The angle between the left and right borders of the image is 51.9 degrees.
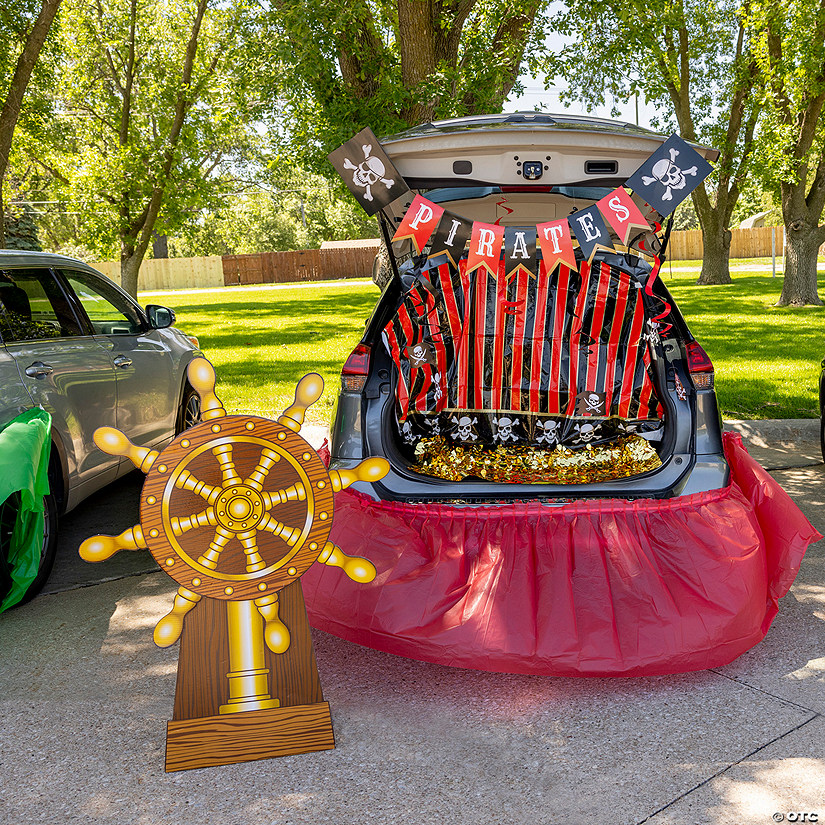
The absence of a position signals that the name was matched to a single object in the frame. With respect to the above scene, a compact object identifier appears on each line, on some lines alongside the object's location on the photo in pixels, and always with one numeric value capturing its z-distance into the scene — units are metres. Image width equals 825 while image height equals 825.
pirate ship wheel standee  2.73
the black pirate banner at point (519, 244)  3.59
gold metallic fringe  3.93
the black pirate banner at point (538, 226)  3.45
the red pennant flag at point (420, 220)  3.50
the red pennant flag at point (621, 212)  3.44
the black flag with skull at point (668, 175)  3.52
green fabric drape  3.62
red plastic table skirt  3.05
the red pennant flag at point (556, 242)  3.47
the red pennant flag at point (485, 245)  3.50
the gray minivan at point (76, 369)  4.17
